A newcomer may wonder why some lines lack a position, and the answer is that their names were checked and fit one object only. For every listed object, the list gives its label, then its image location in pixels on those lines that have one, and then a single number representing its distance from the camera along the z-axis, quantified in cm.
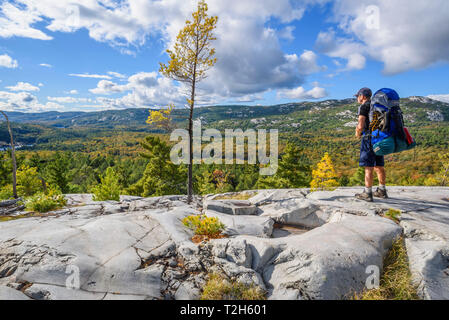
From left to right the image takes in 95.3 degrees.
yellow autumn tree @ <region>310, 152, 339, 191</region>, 2835
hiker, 769
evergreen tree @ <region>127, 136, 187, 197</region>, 3344
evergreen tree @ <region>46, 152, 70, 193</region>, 4484
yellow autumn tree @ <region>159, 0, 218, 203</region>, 1112
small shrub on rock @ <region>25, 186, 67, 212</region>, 996
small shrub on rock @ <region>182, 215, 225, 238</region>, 664
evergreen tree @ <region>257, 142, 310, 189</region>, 3388
